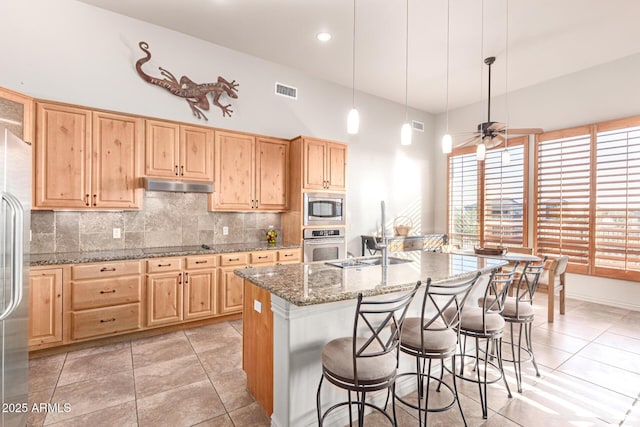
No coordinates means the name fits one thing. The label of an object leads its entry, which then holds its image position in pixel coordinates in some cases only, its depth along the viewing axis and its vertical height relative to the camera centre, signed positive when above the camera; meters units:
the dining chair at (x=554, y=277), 4.07 -0.86
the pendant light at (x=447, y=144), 3.21 +0.72
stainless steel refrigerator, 1.56 -0.37
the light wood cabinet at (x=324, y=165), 4.60 +0.72
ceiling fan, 3.79 +1.03
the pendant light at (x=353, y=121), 2.57 +0.76
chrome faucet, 2.64 -0.30
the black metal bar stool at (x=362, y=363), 1.59 -0.84
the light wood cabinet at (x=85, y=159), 3.16 +0.55
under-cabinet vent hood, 3.62 +0.29
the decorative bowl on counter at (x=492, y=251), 3.88 -0.49
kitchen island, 1.87 -0.75
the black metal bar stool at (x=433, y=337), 1.91 -0.81
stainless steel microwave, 4.59 +0.03
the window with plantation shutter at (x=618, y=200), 4.41 +0.21
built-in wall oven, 4.59 -0.51
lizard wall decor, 3.87 +1.66
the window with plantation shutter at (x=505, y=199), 5.63 +0.26
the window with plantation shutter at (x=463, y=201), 6.39 +0.25
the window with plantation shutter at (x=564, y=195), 4.89 +0.31
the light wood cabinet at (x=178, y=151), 3.74 +0.74
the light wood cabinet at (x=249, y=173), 4.21 +0.54
